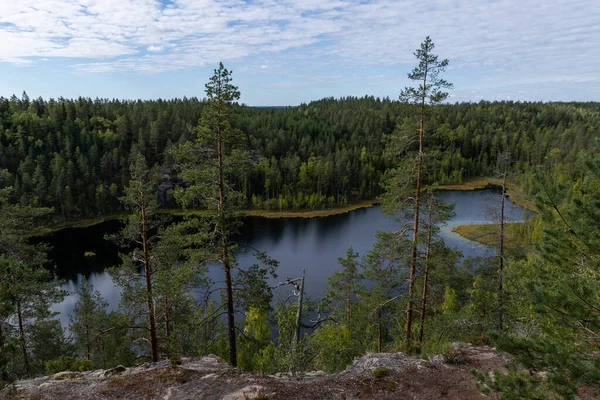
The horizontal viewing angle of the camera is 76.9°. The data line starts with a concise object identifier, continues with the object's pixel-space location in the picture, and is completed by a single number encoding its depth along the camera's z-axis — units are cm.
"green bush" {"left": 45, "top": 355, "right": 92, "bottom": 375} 1564
